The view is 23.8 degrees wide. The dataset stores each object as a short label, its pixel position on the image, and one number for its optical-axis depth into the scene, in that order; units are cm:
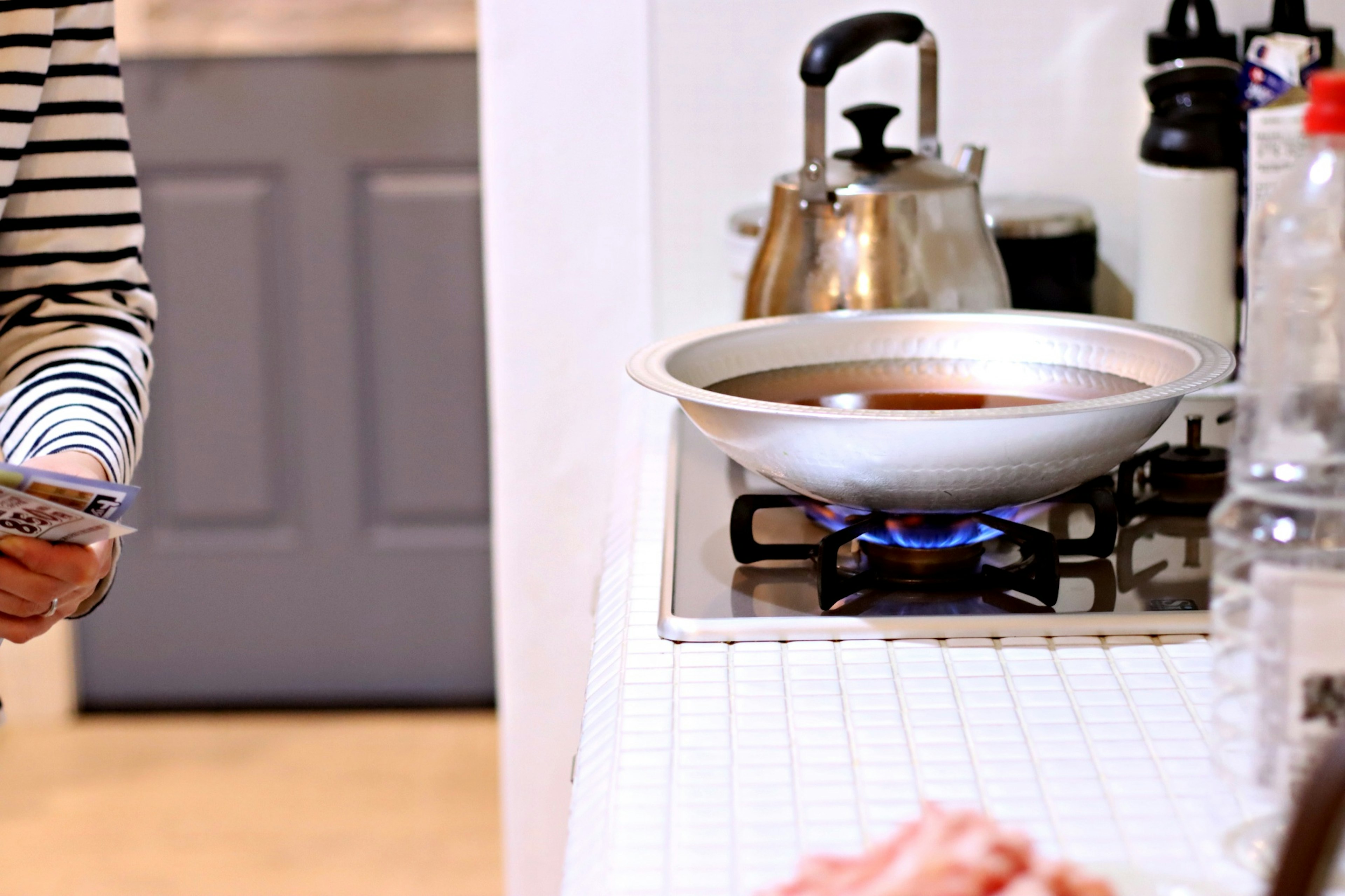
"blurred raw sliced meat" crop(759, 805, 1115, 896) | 126
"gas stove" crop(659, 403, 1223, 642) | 182
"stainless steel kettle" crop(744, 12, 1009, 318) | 210
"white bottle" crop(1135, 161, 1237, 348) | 225
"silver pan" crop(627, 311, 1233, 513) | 180
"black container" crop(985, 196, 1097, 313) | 227
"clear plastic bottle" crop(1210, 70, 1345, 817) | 155
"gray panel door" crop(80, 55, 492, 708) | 375
